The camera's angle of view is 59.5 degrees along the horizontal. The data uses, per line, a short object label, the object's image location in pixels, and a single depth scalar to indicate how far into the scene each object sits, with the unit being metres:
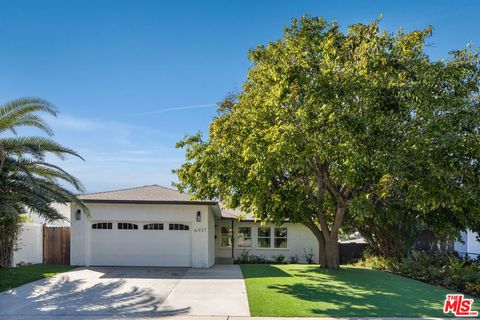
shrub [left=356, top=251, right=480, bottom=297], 14.28
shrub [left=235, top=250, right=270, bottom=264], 24.95
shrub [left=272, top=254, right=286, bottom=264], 25.33
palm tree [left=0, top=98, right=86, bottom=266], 13.99
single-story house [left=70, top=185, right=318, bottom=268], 19.78
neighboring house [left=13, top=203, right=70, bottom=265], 19.16
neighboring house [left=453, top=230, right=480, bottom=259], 21.22
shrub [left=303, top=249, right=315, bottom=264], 25.77
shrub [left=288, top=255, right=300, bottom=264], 25.56
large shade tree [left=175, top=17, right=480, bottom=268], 13.67
